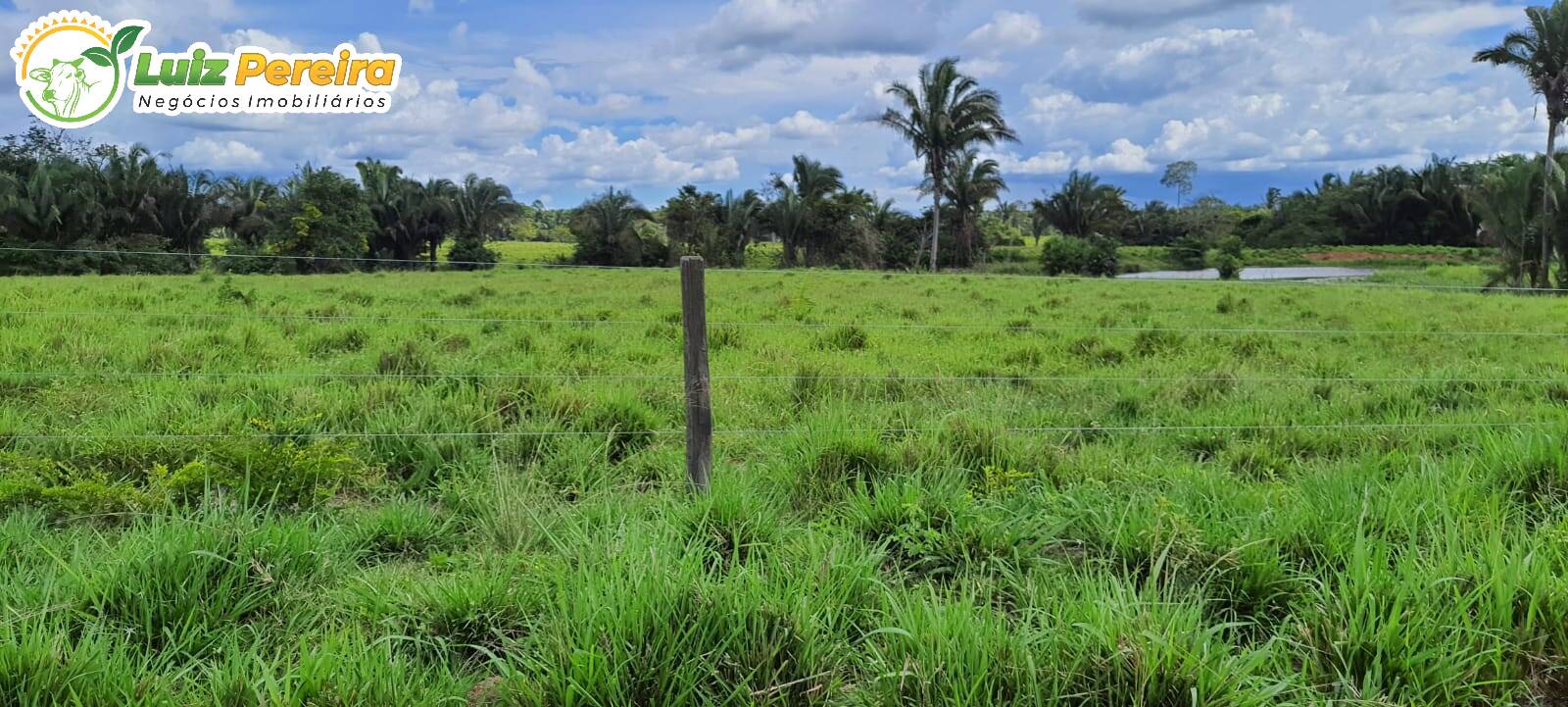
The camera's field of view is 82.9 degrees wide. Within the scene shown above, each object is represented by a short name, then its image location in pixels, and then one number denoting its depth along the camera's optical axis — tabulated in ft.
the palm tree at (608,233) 148.97
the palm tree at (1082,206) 183.93
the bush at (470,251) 137.18
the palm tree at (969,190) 137.80
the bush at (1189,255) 164.55
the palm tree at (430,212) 149.89
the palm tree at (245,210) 142.41
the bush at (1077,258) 139.44
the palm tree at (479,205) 155.33
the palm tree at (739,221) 148.25
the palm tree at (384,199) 148.77
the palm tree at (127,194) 133.49
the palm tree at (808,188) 144.77
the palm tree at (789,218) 142.51
